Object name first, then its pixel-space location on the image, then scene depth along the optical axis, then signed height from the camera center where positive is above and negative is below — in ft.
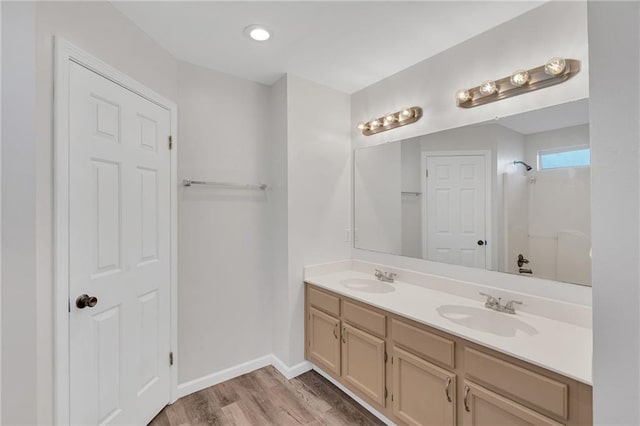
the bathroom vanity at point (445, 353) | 3.87 -2.29
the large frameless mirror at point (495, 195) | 5.15 +0.39
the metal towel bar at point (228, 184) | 7.08 +0.77
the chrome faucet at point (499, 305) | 5.49 -1.73
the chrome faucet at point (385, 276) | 7.76 -1.65
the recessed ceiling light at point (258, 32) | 5.91 +3.72
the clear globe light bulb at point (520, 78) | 5.38 +2.47
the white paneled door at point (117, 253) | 4.62 -0.70
